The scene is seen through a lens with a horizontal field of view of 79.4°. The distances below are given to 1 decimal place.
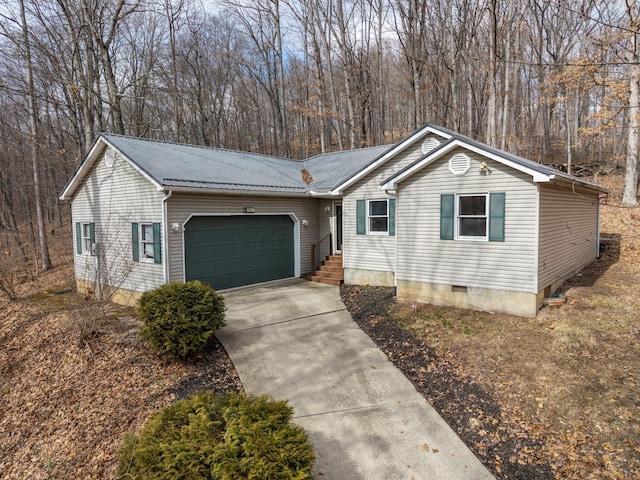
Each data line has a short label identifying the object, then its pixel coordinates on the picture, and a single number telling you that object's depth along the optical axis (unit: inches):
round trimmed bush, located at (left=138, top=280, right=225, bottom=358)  263.3
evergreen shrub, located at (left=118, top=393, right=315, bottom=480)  121.0
